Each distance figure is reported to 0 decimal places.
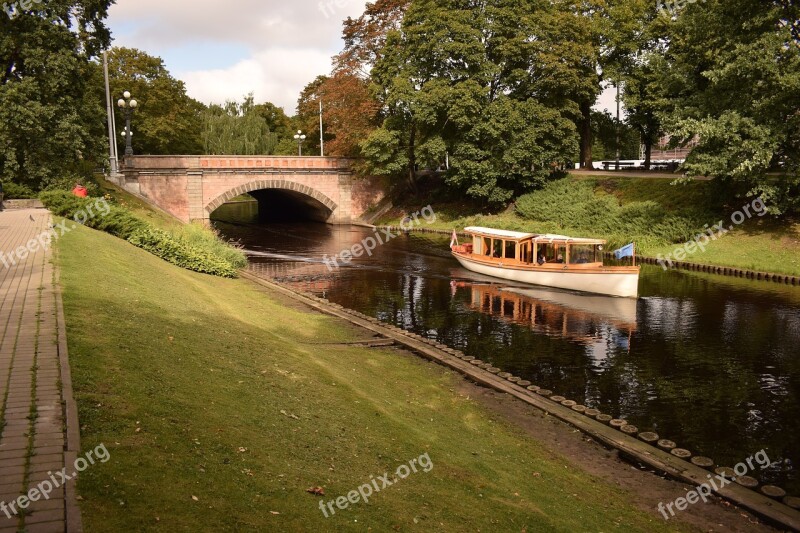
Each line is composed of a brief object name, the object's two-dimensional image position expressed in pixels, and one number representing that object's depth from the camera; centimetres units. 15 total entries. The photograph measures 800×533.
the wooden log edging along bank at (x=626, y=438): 1288
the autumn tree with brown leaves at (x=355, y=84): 6831
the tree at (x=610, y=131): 6297
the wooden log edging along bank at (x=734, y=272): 3606
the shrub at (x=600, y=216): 4575
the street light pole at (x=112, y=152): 5450
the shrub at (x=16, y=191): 4131
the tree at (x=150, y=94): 7694
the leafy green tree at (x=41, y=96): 4194
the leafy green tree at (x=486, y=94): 5762
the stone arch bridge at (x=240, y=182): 6153
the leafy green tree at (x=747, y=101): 3659
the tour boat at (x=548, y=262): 3391
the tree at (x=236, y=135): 9475
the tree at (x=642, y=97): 5450
